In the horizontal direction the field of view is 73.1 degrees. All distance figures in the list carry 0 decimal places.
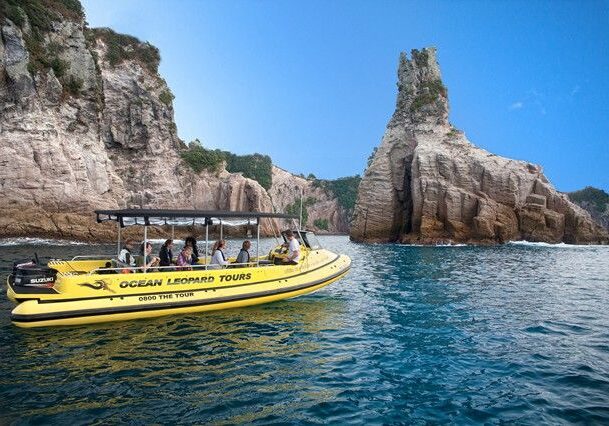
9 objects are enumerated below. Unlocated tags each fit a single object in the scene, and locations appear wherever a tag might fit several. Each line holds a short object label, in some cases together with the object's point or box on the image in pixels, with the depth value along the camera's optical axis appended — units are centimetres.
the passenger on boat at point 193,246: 1303
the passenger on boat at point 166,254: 1274
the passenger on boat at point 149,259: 1221
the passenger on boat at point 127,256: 1246
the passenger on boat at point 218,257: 1295
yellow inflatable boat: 1023
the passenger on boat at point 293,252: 1412
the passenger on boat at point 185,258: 1284
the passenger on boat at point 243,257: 1382
